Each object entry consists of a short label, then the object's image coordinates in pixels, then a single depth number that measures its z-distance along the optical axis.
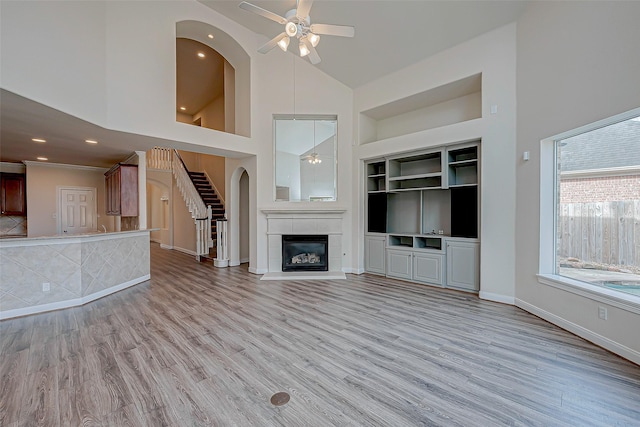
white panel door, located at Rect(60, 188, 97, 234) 6.54
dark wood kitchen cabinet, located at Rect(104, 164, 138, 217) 5.16
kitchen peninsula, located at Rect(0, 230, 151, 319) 3.56
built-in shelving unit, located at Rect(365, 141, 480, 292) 4.61
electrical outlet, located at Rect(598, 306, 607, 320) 2.71
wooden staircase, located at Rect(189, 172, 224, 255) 8.12
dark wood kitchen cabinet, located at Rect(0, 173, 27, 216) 5.89
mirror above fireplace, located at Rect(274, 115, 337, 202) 6.06
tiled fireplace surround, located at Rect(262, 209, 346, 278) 5.88
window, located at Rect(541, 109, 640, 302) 2.68
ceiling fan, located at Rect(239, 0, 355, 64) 3.10
